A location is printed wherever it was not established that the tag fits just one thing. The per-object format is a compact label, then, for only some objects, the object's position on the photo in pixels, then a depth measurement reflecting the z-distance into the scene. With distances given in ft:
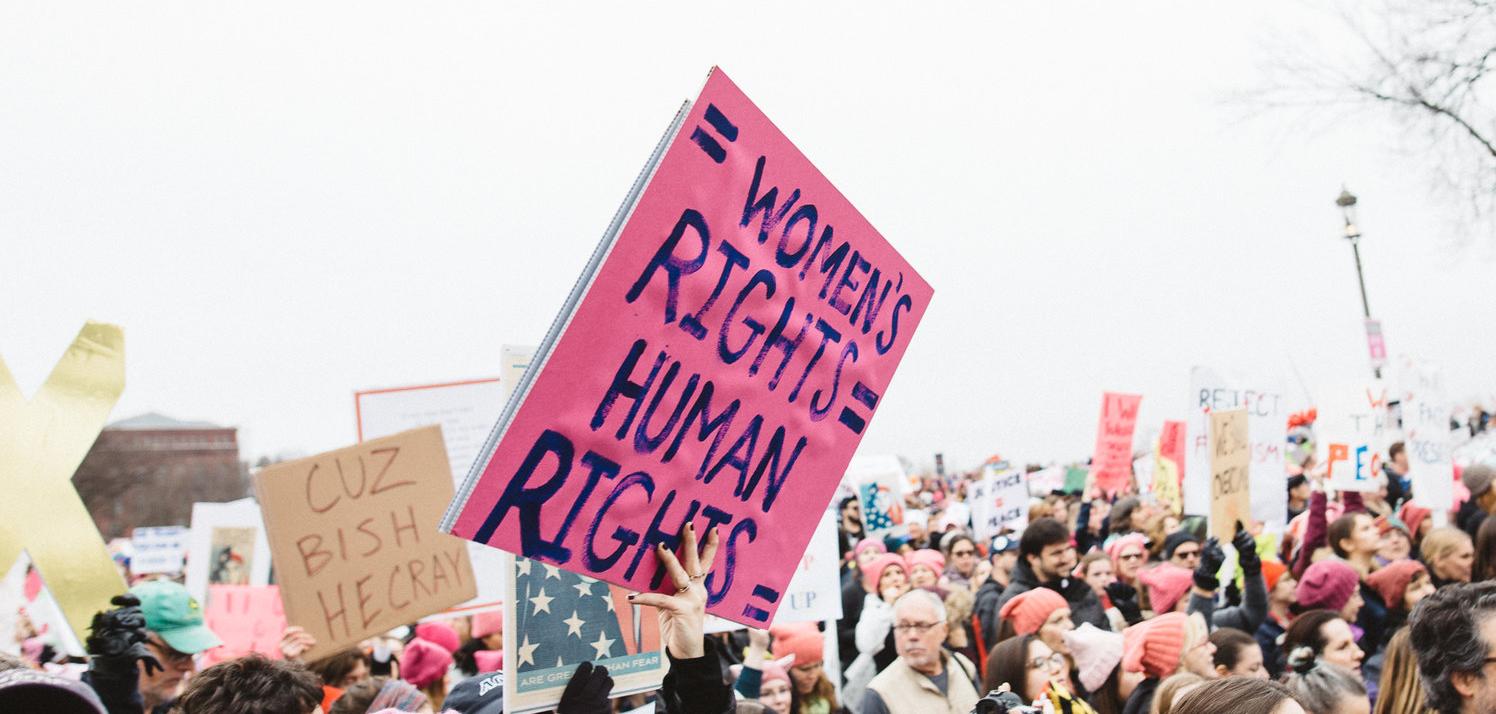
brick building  175.42
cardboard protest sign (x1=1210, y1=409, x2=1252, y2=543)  21.02
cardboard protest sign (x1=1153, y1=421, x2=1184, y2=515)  42.09
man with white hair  13.91
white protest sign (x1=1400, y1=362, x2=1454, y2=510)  29.94
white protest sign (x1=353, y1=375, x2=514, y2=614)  18.17
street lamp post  51.19
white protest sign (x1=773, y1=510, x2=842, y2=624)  17.97
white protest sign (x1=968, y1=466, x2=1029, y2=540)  36.32
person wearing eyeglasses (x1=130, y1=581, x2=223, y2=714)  13.10
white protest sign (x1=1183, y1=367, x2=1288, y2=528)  25.82
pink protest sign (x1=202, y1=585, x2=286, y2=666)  19.71
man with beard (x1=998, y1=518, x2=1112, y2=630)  18.85
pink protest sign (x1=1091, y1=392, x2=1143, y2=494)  44.31
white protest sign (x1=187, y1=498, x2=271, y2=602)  29.07
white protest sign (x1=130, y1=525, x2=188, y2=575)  45.74
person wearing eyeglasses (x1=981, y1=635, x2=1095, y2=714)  13.67
